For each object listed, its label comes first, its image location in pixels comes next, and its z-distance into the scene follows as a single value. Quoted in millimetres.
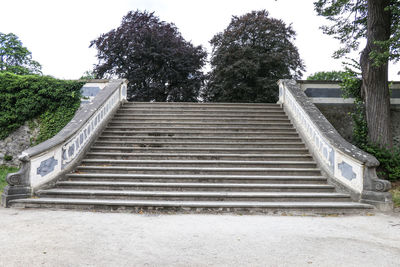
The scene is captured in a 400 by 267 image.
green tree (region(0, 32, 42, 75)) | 28750
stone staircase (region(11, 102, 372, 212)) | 5027
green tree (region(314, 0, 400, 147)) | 7174
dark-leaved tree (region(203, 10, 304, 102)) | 17281
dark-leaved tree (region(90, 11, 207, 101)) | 19531
